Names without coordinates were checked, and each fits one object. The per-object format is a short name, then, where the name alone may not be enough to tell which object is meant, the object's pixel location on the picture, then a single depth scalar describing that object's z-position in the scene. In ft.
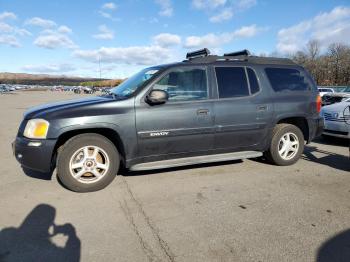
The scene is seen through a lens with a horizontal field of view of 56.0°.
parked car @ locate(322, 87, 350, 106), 43.11
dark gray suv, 14.57
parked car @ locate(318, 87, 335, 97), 85.50
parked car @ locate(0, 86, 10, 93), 228.67
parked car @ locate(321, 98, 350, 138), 25.70
